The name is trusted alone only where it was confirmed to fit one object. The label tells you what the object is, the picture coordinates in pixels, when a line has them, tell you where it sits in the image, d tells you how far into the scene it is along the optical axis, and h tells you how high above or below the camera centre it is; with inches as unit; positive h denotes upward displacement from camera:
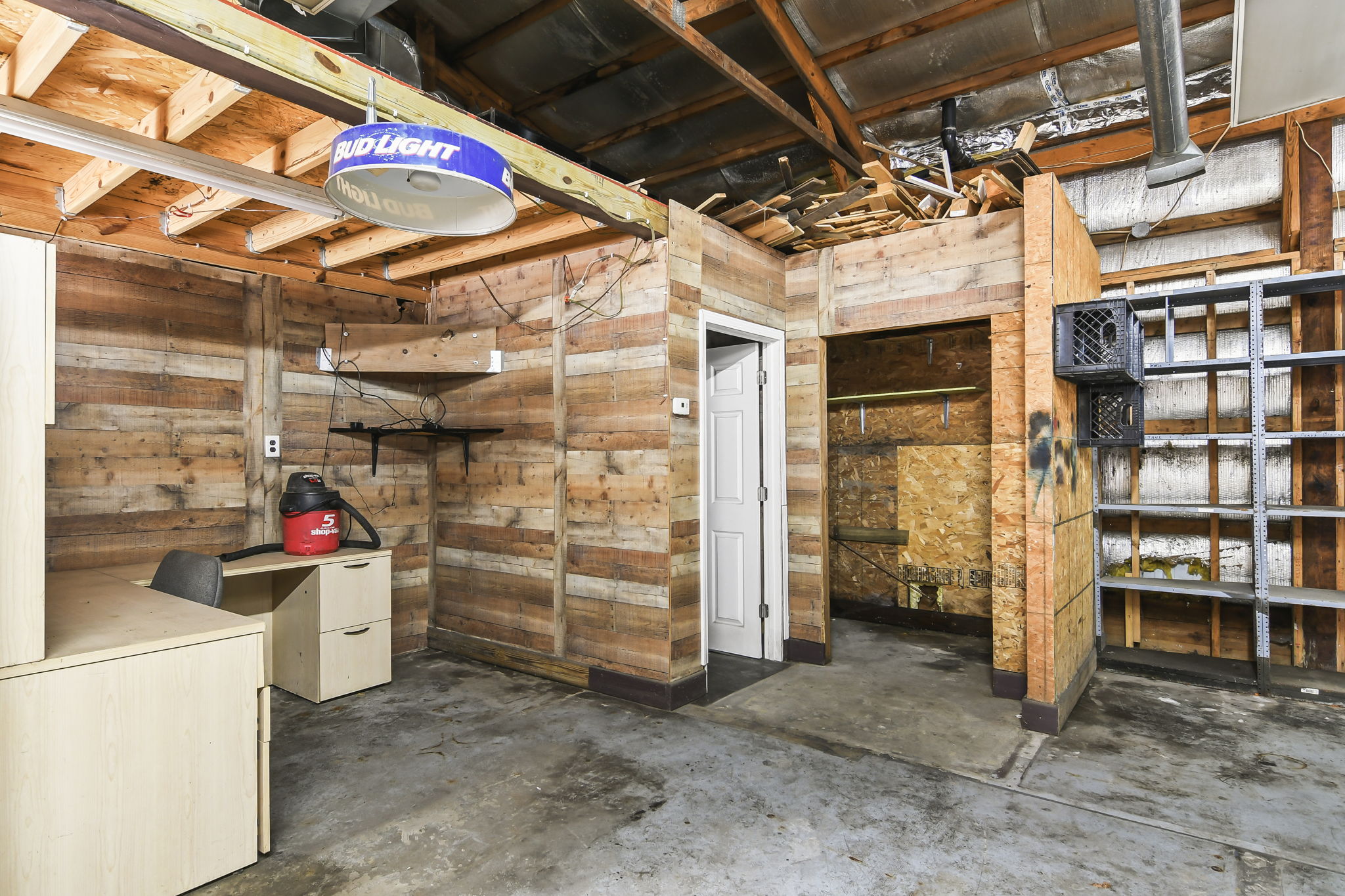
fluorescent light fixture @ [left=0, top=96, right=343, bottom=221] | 87.7 +44.0
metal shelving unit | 147.0 +2.9
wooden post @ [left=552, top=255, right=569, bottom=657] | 155.6 -6.6
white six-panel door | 175.0 -12.1
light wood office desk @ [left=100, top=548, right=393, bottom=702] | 142.6 -34.8
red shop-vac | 144.4 -12.7
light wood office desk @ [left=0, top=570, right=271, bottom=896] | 68.8 -32.9
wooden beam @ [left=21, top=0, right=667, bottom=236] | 67.3 +44.9
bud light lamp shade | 60.1 +27.5
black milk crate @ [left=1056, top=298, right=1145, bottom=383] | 125.1 +20.7
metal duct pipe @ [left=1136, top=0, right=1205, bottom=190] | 94.2 +58.3
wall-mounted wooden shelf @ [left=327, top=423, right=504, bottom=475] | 164.6 +6.0
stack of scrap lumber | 142.4 +55.2
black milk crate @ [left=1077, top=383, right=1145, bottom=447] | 145.3 +7.6
